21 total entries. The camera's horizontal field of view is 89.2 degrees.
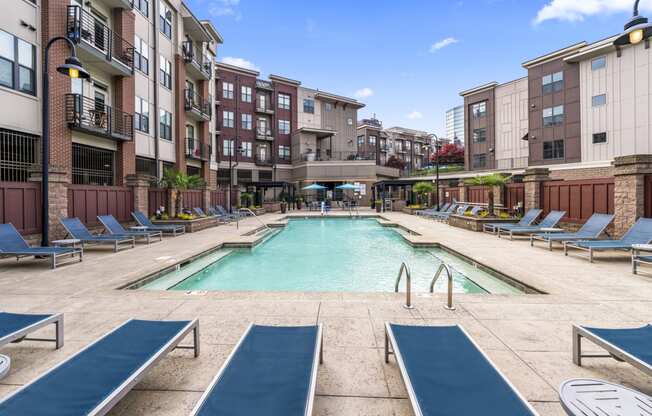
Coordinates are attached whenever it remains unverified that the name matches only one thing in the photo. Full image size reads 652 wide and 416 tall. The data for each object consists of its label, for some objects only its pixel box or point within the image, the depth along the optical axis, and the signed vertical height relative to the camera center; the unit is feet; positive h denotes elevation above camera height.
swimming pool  24.22 -5.71
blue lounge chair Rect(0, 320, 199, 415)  6.78 -4.06
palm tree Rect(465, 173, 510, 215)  50.16 +3.56
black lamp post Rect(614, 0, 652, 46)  20.40 +10.87
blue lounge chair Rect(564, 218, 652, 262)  25.79 -2.99
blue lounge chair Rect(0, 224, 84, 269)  24.29 -3.30
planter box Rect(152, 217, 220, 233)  48.70 -2.70
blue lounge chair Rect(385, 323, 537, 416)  6.84 -4.16
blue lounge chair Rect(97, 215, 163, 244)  35.81 -2.68
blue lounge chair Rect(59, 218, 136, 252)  31.54 -2.98
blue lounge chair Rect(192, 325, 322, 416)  6.82 -4.14
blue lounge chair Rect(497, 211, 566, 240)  37.19 -2.61
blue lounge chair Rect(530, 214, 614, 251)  30.83 -2.73
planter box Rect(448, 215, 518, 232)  48.02 -2.61
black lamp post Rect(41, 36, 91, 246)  27.58 +3.64
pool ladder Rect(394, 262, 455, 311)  15.75 -4.74
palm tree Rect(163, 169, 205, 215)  53.01 +3.38
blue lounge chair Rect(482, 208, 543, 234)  41.75 -2.19
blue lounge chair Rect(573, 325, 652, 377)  8.54 -3.97
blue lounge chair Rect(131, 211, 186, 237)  41.65 -2.69
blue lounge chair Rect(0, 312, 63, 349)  9.76 -3.78
